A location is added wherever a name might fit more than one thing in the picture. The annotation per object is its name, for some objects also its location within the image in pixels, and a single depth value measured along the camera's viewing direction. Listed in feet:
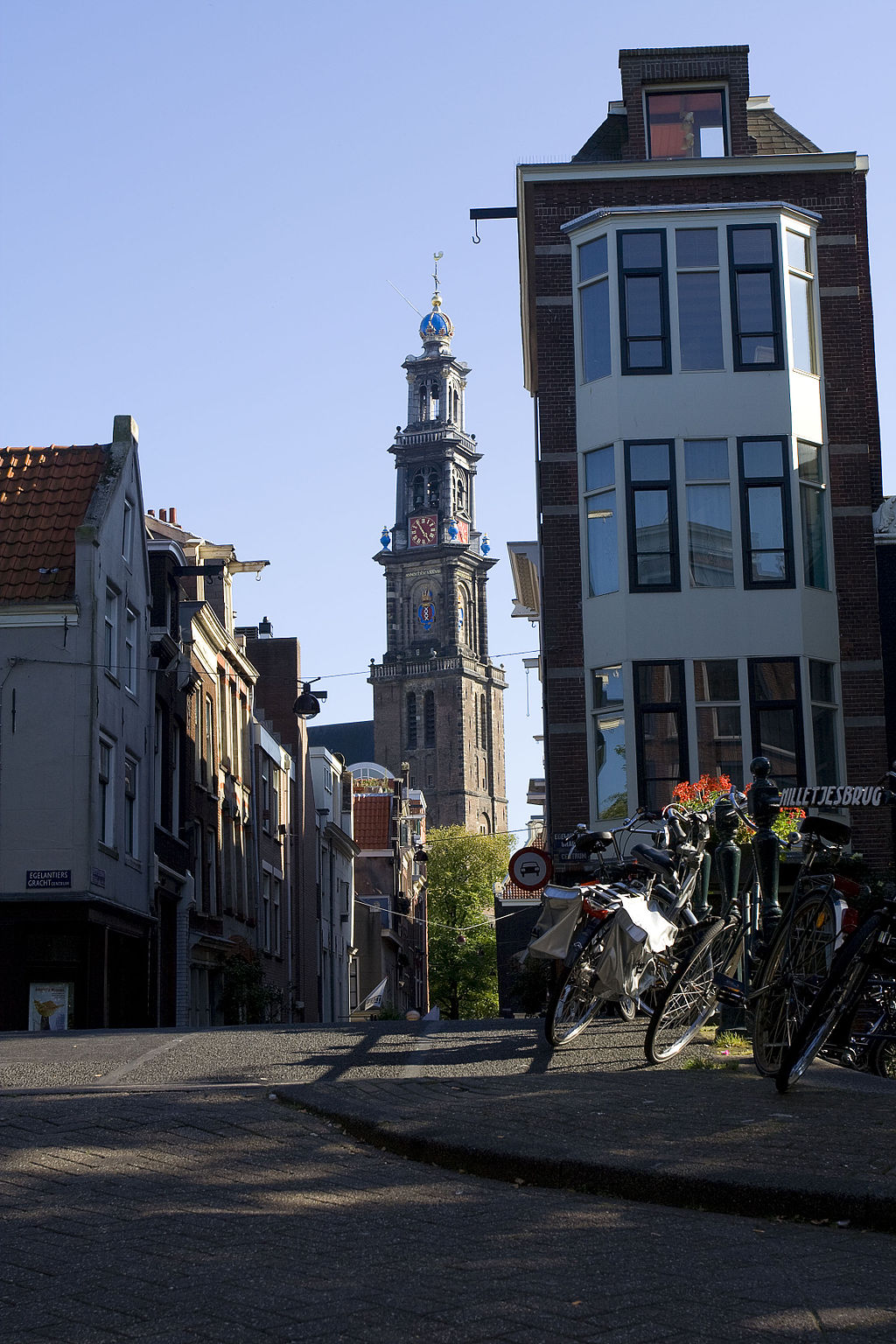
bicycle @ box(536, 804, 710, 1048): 35.24
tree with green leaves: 325.01
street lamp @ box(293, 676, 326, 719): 150.61
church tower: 503.20
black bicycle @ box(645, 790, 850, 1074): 27.58
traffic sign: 72.64
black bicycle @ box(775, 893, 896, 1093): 25.12
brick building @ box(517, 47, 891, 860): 81.97
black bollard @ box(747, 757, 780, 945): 34.55
